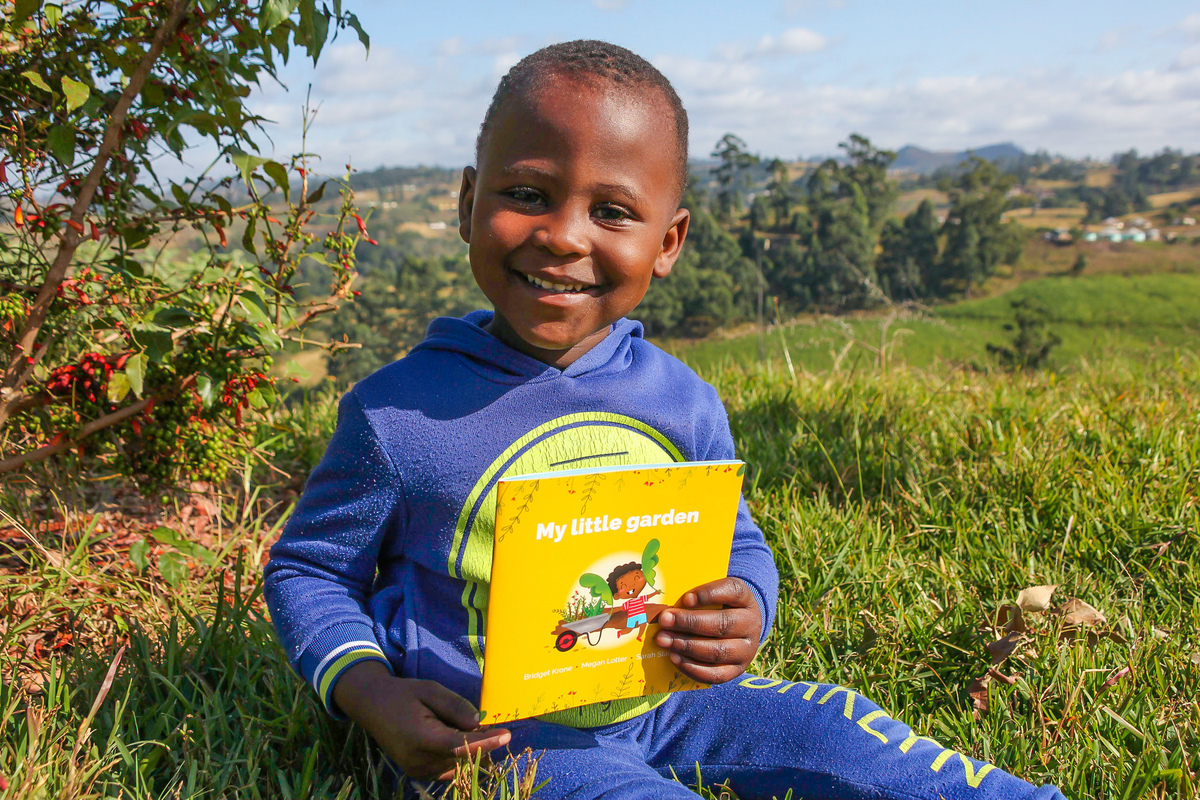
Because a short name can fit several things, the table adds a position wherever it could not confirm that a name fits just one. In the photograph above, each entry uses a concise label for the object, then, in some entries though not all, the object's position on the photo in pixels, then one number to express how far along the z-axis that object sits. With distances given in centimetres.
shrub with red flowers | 193
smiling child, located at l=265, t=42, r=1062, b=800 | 136
